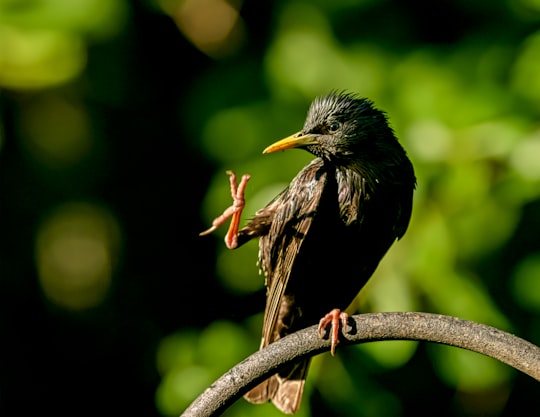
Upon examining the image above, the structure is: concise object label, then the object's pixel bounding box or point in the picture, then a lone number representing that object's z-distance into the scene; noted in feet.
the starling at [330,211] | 25.79
